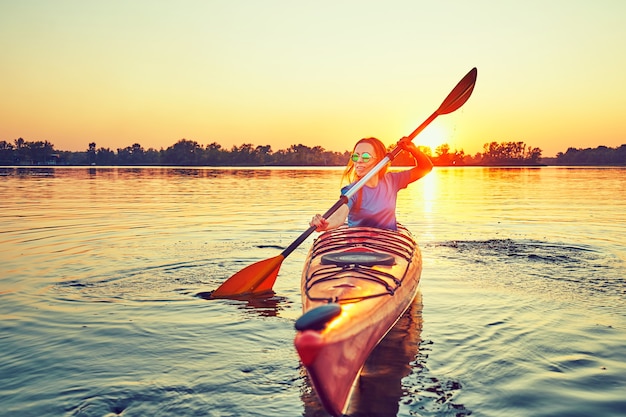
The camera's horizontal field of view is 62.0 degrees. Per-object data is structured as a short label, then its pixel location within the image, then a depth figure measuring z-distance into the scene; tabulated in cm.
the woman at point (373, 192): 673
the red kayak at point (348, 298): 309
